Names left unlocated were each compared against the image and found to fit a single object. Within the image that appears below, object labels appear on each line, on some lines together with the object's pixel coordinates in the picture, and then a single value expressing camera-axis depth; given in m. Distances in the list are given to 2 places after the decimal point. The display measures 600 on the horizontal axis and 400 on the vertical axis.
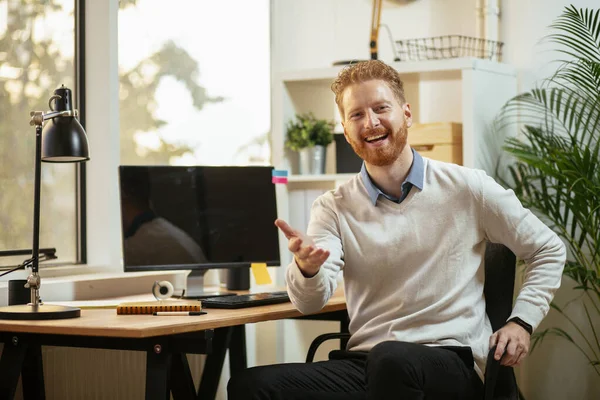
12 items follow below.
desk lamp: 2.58
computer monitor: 2.95
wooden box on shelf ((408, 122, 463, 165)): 3.70
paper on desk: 2.76
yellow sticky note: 3.20
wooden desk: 2.23
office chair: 2.47
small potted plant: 3.97
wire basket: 3.92
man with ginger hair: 2.30
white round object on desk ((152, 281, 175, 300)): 2.86
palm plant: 3.44
